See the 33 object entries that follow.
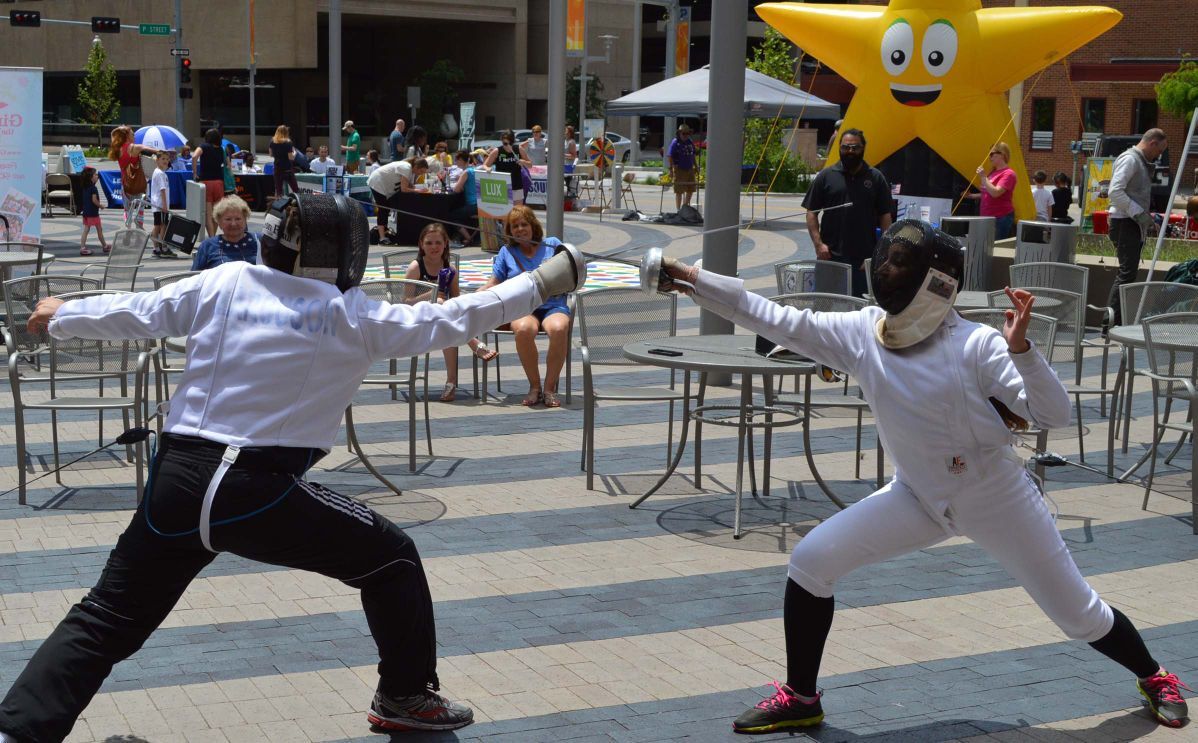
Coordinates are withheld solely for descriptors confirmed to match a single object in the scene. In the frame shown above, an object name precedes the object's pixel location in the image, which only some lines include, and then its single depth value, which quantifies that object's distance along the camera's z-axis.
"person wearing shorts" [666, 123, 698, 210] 25.67
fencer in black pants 3.77
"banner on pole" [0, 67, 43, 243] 15.36
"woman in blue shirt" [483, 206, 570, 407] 9.58
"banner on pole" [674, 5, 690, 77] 43.59
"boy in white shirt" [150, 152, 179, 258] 20.16
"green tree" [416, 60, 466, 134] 63.84
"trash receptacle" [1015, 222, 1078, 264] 13.46
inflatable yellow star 16.38
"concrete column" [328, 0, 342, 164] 29.62
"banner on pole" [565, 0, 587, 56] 25.11
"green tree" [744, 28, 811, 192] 31.23
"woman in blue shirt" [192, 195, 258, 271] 8.93
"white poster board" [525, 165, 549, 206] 26.03
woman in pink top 16.00
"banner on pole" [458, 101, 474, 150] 33.41
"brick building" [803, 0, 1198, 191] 43.69
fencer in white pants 4.00
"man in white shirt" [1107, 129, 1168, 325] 12.71
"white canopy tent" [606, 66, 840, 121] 22.47
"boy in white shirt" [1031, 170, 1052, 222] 21.23
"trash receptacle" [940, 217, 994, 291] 14.36
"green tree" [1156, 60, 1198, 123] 38.00
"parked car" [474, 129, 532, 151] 47.76
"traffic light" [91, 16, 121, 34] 44.59
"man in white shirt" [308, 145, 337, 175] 27.28
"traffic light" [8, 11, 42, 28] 40.69
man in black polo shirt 10.66
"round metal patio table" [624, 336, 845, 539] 6.53
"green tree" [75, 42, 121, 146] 55.66
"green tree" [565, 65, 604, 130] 63.66
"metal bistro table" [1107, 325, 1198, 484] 7.21
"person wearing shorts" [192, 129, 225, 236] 19.89
